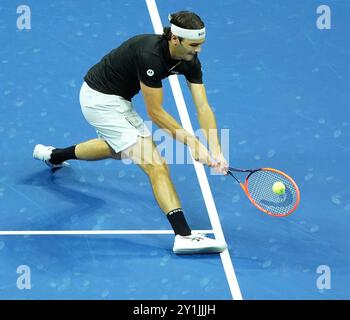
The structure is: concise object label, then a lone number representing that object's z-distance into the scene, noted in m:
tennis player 15.48
